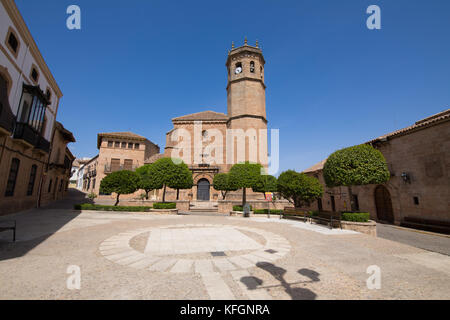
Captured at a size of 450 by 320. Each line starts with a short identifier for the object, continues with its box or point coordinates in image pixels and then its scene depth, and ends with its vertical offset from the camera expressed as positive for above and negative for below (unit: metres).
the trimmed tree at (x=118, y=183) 16.81 +0.40
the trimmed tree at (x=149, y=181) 19.02 +0.75
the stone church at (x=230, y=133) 28.48 +9.41
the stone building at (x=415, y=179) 12.41 +1.13
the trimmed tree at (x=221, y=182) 23.16 +1.01
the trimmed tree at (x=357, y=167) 11.60 +1.65
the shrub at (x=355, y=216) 10.06 -1.26
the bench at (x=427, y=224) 11.91 -2.03
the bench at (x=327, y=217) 11.00 -1.59
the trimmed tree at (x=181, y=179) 19.14 +1.10
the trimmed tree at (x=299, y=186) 14.90 +0.47
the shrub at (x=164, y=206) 17.22 -1.58
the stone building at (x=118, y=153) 31.83 +6.20
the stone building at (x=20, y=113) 9.66 +4.39
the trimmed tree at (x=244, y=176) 19.33 +1.54
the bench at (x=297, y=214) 13.63 -1.66
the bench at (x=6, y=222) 8.77 -1.82
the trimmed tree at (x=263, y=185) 19.62 +0.63
